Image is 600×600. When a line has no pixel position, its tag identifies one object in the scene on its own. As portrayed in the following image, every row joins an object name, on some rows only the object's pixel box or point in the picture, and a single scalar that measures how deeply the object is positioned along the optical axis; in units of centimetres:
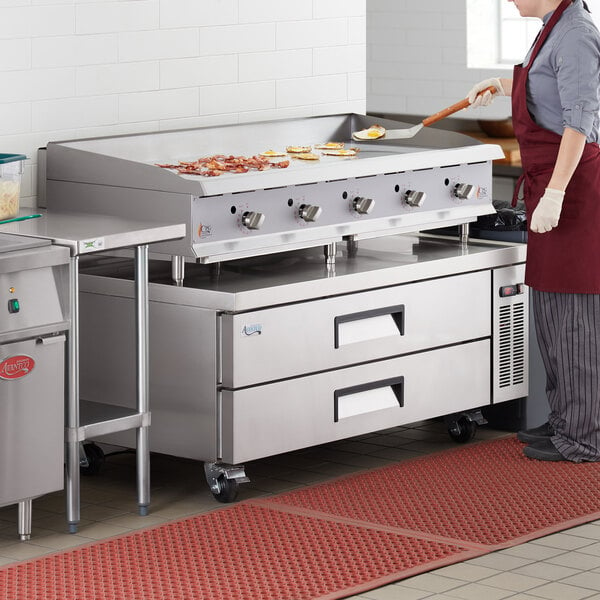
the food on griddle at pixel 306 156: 768
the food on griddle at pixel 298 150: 787
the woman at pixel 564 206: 728
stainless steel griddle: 684
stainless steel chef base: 686
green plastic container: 680
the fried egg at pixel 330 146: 802
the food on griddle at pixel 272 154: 780
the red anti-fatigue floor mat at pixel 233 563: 578
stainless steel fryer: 607
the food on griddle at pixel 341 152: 785
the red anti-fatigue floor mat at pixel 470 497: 661
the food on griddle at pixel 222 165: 709
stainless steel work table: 630
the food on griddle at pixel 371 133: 838
